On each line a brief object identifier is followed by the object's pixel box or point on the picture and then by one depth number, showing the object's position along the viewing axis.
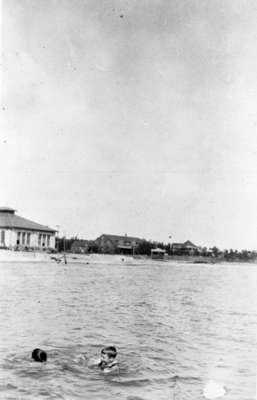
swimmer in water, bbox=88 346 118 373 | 10.20
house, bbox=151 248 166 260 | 113.89
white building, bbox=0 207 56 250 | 76.44
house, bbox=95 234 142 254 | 115.95
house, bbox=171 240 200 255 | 141.25
